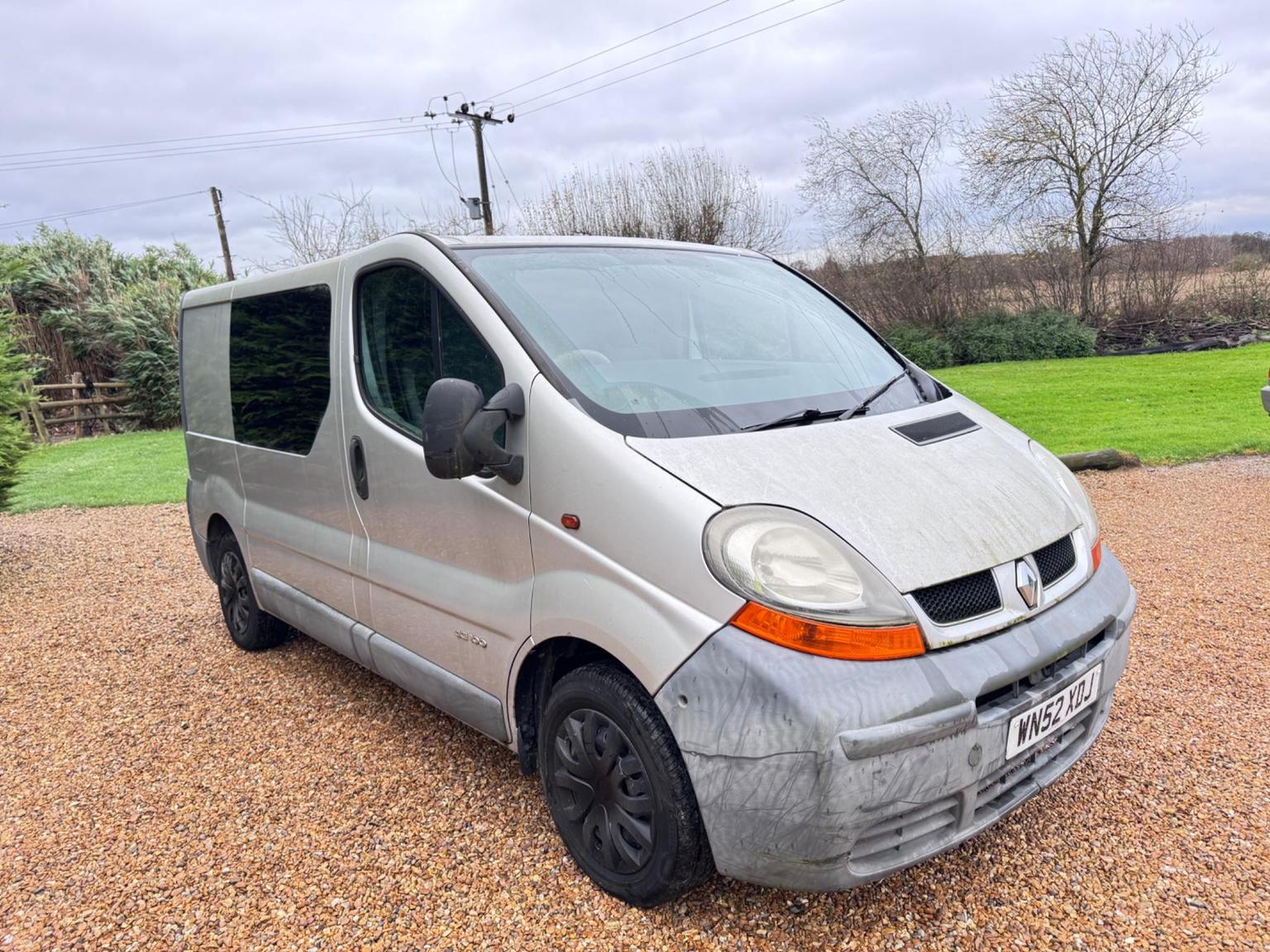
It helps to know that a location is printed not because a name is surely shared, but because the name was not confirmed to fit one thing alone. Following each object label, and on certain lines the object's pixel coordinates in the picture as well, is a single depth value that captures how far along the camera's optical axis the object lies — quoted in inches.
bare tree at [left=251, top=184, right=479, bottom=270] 772.6
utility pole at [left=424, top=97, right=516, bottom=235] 852.6
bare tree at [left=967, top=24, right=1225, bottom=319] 775.7
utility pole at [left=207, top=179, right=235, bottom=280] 1028.5
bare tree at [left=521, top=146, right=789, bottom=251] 767.1
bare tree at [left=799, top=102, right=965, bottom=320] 823.1
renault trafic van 75.4
